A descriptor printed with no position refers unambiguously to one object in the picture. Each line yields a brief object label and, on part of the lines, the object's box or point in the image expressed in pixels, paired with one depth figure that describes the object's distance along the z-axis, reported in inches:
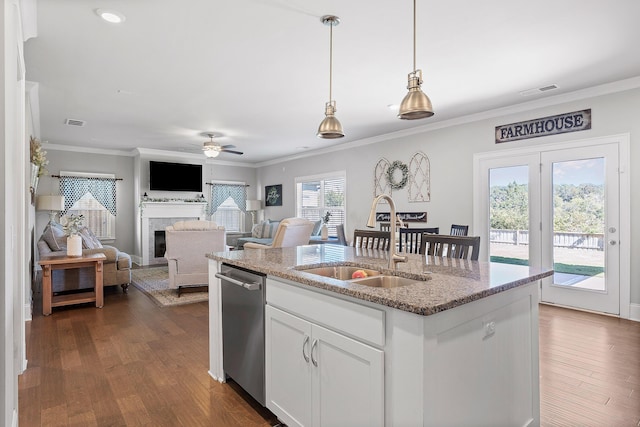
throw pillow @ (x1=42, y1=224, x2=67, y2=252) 196.1
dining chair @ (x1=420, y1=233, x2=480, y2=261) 94.4
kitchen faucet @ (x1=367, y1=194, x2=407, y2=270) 80.1
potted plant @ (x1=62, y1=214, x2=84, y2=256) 176.7
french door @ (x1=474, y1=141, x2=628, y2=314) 159.0
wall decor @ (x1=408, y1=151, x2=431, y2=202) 229.8
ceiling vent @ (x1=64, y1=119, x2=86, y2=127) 215.6
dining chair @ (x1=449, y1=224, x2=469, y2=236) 184.5
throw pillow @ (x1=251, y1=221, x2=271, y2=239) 342.0
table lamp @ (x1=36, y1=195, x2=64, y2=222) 257.0
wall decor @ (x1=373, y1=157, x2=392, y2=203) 255.9
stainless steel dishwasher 81.6
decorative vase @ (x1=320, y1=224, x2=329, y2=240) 293.8
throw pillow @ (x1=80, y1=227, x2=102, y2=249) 212.8
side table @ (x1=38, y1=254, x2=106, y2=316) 163.0
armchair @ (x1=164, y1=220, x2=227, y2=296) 195.5
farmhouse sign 165.8
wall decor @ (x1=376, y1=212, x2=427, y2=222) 232.5
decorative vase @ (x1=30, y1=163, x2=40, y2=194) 182.2
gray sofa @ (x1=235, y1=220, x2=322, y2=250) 333.8
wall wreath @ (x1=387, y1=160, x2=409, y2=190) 243.1
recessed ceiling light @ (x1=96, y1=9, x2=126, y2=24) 100.0
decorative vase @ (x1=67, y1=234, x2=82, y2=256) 176.6
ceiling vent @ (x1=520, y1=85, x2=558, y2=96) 159.6
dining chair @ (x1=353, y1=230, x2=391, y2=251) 124.9
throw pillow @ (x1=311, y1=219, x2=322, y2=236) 299.5
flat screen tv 313.3
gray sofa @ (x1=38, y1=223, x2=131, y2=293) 194.5
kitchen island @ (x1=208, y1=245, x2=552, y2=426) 49.8
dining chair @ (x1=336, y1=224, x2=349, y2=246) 260.5
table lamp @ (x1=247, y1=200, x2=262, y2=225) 377.1
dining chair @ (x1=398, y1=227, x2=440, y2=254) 161.8
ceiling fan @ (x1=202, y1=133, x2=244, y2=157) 253.4
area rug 186.9
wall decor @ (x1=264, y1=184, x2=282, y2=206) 366.9
